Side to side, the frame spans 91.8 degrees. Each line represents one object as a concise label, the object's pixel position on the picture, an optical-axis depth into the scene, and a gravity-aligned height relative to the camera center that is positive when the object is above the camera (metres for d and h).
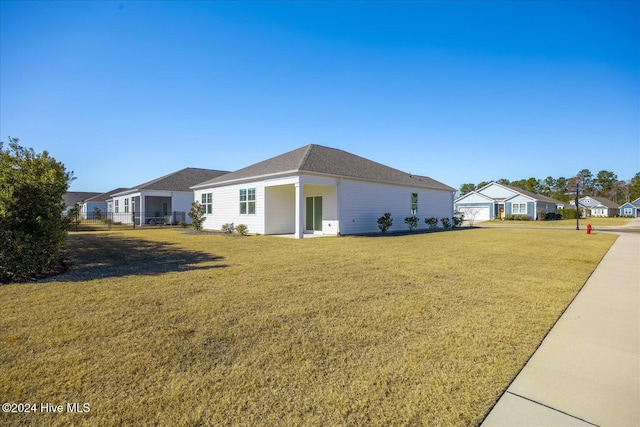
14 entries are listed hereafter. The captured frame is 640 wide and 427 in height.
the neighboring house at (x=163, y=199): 29.33 +1.97
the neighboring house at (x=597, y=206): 74.88 +2.40
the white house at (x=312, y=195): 16.94 +1.37
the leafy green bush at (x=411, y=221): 21.85 -0.32
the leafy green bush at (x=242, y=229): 17.66 -0.70
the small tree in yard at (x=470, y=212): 47.18 +0.67
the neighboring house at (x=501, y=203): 44.38 +2.00
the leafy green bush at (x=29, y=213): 6.54 +0.11
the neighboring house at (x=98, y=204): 48.39 +2.16
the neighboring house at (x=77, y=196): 56.16 +4.16
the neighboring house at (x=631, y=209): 72.75 +1.64
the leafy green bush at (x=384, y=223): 19.29 -0.40
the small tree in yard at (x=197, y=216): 20.92 +0.08
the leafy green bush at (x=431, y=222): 24.31 -0.43
